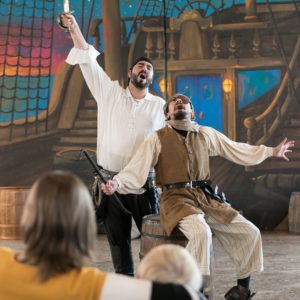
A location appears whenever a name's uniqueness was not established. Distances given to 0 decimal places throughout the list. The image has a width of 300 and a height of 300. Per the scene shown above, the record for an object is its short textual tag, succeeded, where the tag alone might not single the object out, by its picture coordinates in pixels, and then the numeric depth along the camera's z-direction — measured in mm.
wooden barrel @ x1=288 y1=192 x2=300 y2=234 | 8305
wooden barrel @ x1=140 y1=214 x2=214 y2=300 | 3912
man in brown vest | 4043
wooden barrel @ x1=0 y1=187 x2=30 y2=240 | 7945
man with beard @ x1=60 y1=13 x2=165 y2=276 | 4449
